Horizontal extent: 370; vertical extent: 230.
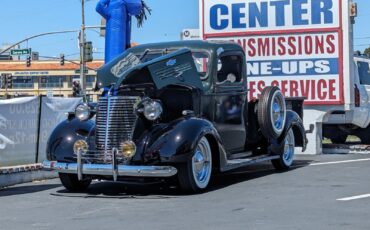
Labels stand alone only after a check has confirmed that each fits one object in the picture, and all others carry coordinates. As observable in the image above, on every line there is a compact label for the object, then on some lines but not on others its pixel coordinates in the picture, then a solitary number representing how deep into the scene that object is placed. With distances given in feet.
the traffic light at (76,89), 103.30
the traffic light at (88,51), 137.59
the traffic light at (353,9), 45.73
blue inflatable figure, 51.26
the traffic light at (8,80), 146.75
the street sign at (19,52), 146.33
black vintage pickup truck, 26.61
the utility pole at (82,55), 141.45
